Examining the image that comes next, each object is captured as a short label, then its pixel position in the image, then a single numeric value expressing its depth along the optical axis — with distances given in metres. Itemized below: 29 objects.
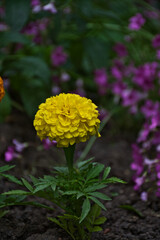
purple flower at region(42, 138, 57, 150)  3.13
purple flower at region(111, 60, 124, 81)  4.48
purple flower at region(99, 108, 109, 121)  4.49
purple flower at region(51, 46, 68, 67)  4.52
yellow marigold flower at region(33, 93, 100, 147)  1.83
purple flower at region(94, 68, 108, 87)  4.67
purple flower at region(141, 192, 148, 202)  2.75
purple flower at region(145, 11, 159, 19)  5.74
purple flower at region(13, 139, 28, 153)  3.27
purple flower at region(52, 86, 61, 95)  4.64
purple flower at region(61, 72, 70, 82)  4.73
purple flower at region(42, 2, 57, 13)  3.45
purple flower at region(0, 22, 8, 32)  4.59
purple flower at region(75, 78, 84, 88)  4.87
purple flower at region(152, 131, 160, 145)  3.49
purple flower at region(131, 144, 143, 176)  2.99
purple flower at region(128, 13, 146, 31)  4.22
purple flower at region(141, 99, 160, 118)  3.92
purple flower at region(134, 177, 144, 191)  2.80
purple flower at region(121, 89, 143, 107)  4.22
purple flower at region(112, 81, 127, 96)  4.38
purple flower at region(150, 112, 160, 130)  3.27
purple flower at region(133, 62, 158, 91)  4.05
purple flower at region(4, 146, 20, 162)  3.03
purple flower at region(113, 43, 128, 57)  4.79
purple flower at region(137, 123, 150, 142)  3.34
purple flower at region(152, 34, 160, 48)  4.06
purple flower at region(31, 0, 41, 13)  3.63
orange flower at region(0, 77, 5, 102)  1.94
